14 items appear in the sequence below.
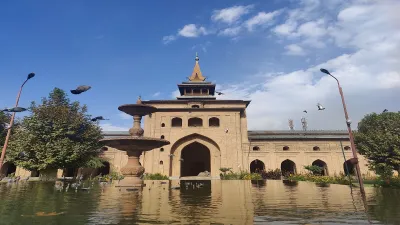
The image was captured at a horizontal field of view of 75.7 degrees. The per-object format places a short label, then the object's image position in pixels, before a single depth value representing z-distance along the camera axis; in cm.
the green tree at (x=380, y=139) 2320
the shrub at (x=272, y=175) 2827
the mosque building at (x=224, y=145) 3253
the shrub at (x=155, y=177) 2822
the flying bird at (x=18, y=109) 1185
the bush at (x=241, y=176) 2745
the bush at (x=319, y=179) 1812
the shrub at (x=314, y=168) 2876
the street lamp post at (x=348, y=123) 1040
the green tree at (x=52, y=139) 2427
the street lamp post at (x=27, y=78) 1476
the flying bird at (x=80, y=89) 1173
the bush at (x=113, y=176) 2551
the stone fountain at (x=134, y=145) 1237
